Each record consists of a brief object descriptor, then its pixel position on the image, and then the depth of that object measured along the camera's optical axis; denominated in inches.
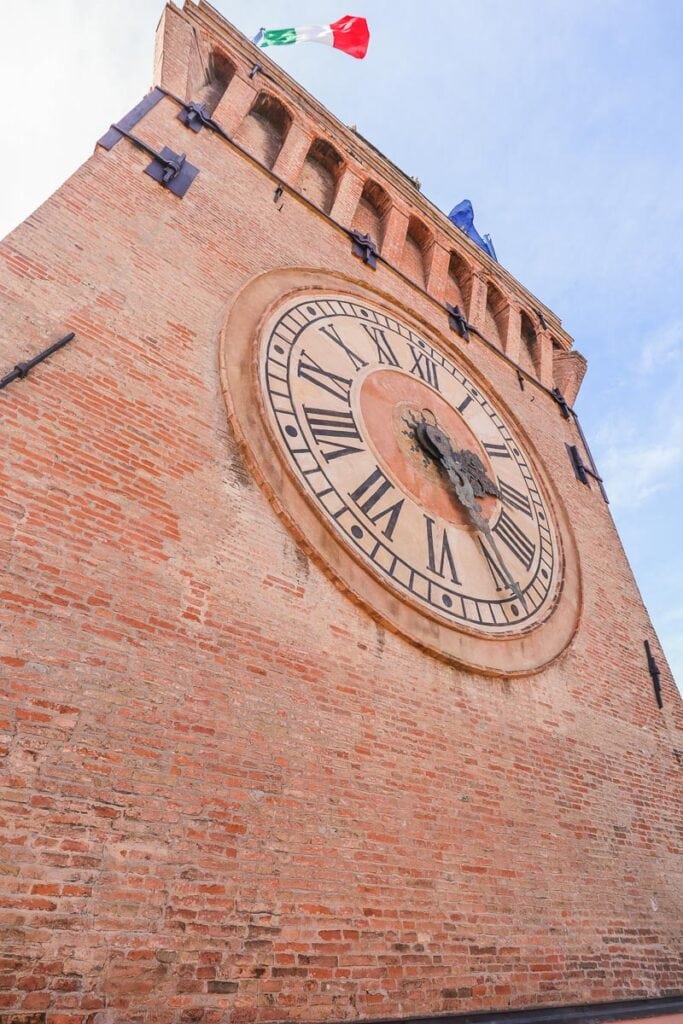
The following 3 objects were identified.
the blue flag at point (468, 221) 439.2
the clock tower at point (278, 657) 102.3
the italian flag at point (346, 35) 352.5
